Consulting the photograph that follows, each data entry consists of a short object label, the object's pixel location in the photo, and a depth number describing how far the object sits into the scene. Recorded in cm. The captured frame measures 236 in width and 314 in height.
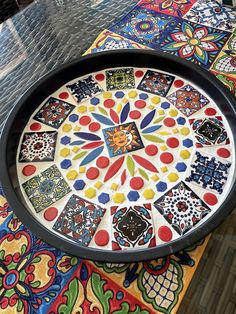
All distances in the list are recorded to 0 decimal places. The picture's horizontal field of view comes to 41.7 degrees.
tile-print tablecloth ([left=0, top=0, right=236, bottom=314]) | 51
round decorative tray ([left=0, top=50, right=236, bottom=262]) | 56
